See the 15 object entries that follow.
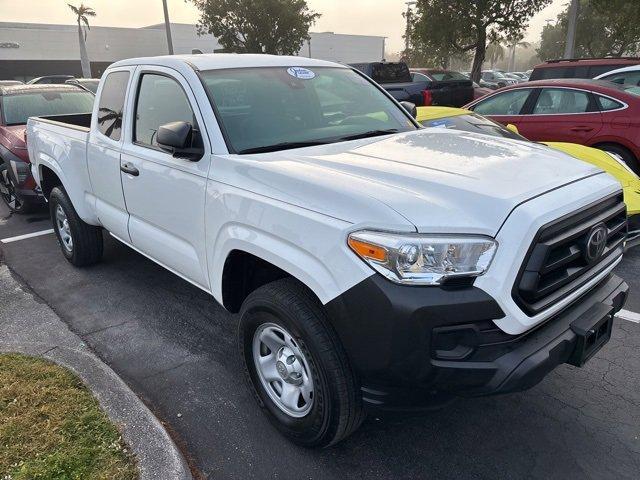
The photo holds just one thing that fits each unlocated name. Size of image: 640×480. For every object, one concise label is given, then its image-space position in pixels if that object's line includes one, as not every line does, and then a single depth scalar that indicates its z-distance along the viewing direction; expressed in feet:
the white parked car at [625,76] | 29.19
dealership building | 140.15
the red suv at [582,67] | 32.68
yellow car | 15.75
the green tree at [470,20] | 66.74
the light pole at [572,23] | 57.06
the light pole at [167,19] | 87.04
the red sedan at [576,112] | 22.62
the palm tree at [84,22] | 121.29
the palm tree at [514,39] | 70.54
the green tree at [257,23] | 96.07
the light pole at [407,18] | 99.99
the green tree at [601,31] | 54.39
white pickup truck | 6.84
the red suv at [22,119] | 22.17
